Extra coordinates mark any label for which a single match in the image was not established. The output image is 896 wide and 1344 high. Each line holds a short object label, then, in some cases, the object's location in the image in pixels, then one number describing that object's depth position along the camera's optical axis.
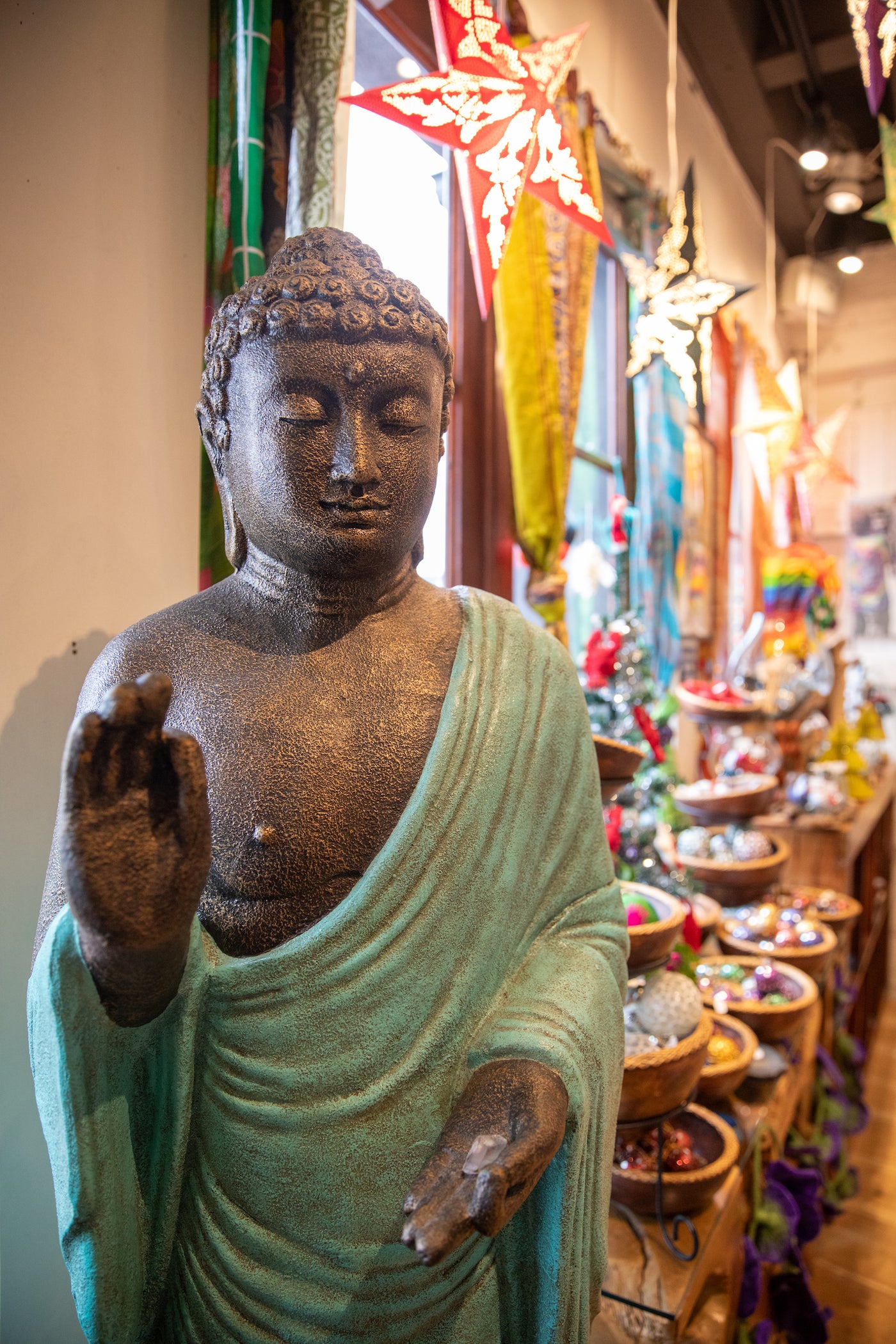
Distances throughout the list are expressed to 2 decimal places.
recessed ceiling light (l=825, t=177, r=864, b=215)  4.38
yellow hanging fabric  2.07
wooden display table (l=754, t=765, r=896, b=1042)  3.08
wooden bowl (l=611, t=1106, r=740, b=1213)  1.34
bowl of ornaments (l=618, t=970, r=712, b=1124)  1.20
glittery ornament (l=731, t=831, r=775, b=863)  2.45
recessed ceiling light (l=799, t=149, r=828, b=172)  4.10
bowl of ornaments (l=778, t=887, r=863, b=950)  2.70
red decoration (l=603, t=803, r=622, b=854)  1.59
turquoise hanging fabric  3.15
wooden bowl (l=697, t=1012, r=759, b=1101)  1.61
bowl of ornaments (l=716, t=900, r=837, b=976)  2.26
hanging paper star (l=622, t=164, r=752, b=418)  1.93
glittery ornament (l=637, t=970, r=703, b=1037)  1.33
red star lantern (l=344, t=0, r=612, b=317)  1.21
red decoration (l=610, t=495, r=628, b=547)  2.03
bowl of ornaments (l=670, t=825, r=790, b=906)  2.39
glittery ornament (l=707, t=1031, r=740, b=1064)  1.68
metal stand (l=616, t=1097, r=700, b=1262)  1.23
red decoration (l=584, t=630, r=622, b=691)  1.69
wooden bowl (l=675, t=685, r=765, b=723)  2.58
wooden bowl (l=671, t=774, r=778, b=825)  2.34
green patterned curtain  1.29
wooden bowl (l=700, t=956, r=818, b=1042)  1.91
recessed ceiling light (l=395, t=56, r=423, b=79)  1.96
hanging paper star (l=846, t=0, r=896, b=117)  1.44
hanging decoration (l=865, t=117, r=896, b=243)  2.45
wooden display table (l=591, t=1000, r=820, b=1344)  1.16
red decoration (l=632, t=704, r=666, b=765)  1.66
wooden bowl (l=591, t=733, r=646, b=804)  1.20
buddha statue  0.71
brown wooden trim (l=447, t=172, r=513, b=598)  2.21
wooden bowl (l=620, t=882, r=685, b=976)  1.24
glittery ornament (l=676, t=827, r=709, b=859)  2.41
